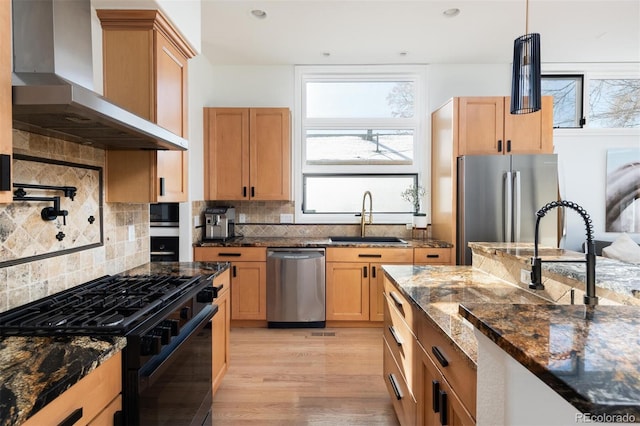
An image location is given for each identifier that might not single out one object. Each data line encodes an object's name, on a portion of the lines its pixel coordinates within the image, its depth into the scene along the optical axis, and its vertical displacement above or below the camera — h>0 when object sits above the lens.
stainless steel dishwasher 3.59 -0.79
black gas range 1.20 -0.46
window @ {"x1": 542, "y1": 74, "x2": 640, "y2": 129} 4.27 +1.30
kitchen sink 4.14 -0.37
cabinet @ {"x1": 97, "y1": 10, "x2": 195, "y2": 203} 1.99 +0.72
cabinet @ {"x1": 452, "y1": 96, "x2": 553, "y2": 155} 3.56 +0.80
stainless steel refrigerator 3.37 +0.14
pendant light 1.95 +0.75
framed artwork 4.28 +0.20
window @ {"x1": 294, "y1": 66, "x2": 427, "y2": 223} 4.30 +0.83
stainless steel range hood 1.12 +0.41
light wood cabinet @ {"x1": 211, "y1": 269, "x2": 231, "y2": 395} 2.25 -0.82
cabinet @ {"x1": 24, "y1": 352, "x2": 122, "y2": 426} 0.87 -0.53
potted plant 4.21 +0.14
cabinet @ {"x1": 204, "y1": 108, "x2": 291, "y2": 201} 3.90 +0.62
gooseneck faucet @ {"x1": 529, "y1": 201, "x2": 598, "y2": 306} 1.17 -0.19
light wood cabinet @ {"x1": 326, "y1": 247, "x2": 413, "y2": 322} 3.66 -0.78
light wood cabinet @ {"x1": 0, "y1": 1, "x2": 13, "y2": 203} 1.06 +0.32
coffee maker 3.80 -0.18
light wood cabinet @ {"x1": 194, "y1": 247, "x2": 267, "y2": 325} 3.66 -0.71
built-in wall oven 3.60 -0.21
